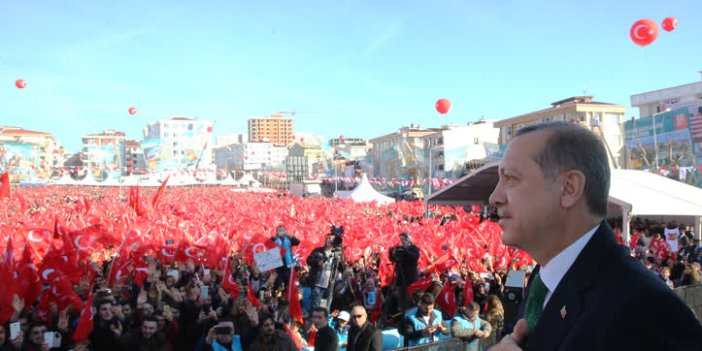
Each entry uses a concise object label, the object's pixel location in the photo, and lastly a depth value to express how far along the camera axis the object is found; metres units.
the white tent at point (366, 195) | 33.12
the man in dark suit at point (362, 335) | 5.22
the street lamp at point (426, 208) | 19.48
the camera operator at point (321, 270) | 8.40
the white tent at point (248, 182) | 73.74
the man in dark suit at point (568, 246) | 1.14
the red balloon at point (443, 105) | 23.38
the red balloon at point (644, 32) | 14.59
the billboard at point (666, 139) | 34.47
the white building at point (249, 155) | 137.25
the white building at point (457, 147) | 66.75
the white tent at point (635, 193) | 13.88
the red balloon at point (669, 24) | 18.39
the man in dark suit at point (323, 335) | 5.18
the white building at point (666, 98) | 48.66
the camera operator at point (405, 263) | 8.31
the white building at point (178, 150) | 75.50
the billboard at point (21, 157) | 80.19
